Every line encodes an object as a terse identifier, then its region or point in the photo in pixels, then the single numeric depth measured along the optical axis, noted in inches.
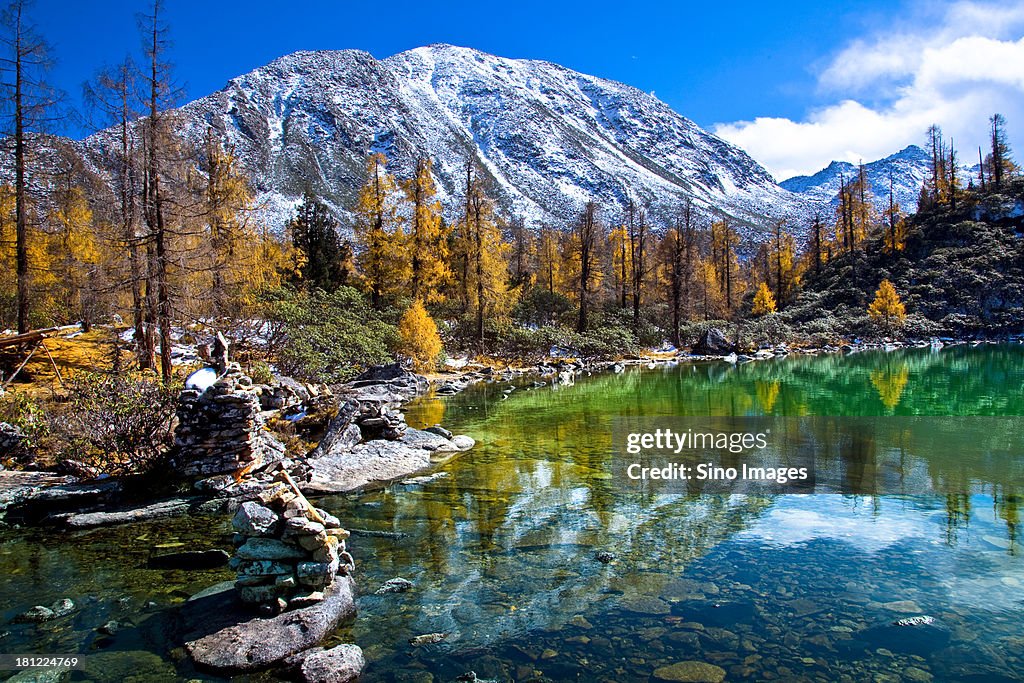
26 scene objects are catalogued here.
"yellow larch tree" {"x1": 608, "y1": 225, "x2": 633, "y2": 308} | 2171.5
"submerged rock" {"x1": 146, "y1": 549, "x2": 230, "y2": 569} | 301.0
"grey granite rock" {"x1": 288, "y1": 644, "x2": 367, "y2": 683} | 200.0
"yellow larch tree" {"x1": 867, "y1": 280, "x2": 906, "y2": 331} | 2299.5
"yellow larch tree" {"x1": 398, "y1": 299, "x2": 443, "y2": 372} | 1264.8
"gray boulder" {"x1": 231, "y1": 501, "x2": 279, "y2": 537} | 253.9
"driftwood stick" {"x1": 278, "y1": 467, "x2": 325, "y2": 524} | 267.3
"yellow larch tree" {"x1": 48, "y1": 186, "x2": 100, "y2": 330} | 809.5
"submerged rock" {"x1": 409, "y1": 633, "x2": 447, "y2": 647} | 225.8
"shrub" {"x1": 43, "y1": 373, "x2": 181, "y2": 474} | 447.5
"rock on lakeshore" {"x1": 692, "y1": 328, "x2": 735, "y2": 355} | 1962.4
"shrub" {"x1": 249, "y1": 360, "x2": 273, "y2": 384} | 799.1
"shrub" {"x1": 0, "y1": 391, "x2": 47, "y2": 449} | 506.6
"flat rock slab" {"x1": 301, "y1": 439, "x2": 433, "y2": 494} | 455.5
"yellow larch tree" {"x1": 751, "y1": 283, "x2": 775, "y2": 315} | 2746.1
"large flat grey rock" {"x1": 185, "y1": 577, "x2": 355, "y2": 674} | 211.2
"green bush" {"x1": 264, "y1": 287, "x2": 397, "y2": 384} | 958.4
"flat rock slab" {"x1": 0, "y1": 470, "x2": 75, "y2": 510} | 406.6
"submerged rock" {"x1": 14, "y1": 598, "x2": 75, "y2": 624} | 247.9
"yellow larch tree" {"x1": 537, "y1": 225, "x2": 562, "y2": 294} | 2308.1
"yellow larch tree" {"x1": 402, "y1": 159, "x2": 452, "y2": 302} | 1525.6
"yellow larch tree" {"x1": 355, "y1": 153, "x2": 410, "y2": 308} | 1508.4
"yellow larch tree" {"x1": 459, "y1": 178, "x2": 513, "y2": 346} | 1556.3
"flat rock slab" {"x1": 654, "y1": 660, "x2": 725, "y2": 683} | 197.6
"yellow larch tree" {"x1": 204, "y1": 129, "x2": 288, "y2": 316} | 824.3
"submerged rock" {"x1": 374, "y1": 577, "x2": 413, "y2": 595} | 271.0
